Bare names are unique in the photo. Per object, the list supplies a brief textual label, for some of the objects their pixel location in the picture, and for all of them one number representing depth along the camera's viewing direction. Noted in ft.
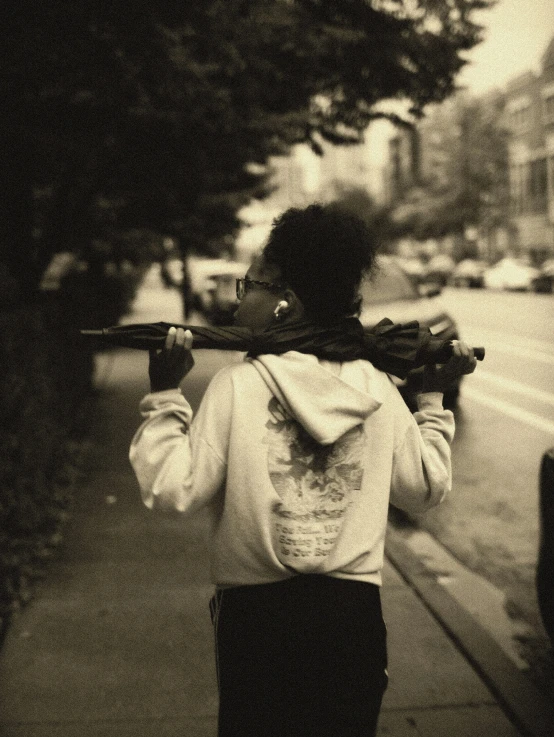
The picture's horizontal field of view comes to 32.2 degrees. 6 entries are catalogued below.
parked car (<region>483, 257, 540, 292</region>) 129.49
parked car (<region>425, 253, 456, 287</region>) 164.96
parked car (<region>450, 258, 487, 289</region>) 151.94
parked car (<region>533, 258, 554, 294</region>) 122.21
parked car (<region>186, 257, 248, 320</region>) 72.49
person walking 6.81
